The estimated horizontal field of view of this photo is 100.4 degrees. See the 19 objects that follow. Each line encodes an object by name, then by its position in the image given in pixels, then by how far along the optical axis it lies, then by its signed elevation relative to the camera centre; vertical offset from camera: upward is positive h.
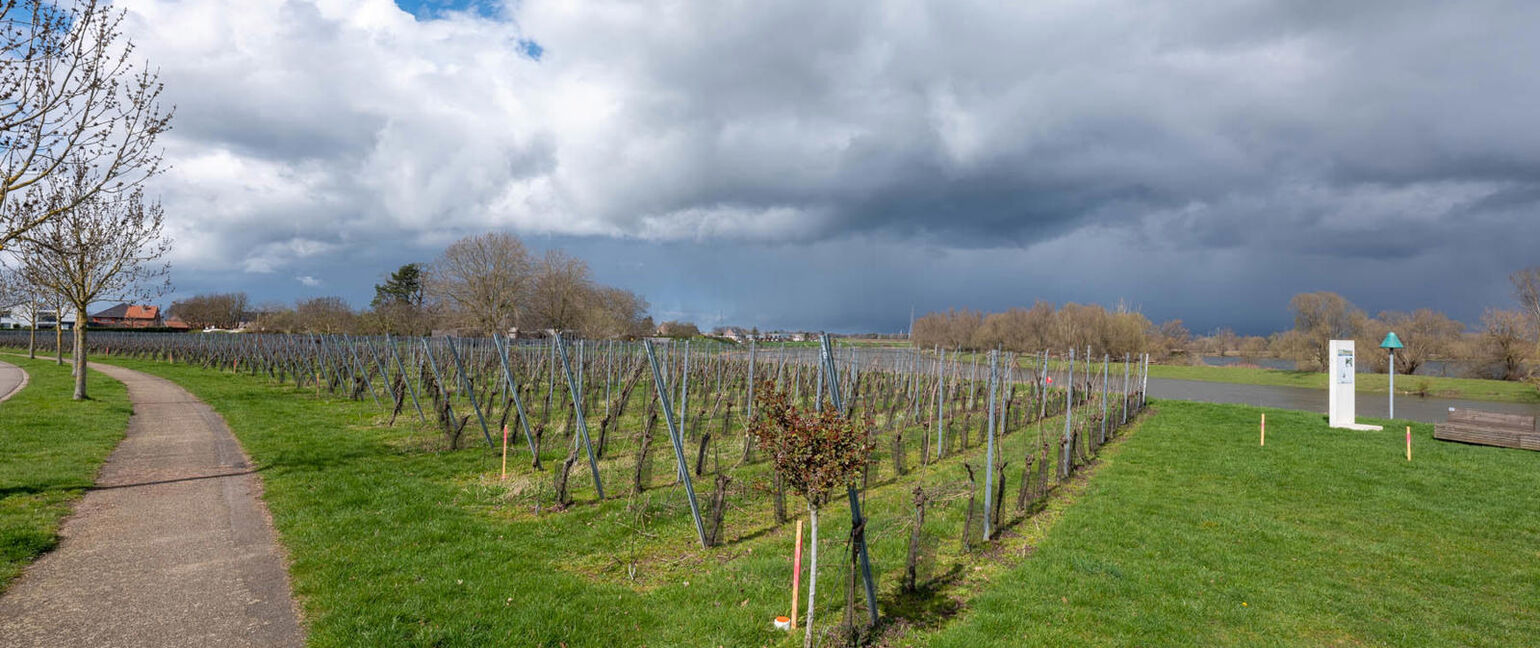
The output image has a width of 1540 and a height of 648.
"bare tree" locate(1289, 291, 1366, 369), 53.75 +2.19
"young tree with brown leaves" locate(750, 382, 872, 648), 4.21 -0.71
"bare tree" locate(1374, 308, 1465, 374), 47.31 +0.73
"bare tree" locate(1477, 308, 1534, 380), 41.97 +0.58
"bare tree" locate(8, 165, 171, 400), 16.34 +1.87
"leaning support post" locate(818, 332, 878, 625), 4.61 -1.22
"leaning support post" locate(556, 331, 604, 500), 8.37 -0.92
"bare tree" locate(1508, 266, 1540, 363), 38.75 +3.25
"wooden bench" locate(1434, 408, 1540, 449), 14.80 -1.92
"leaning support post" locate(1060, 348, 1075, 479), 10.73 -1.89
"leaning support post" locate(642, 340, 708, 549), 6.95 -1.17
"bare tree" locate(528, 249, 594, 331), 52.09 +3.43
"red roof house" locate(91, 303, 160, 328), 95.00 +1.99
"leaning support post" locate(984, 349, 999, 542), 7.26 -1.20
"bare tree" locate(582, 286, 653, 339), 51.47 +2.02
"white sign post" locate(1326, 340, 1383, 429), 17.98 -1.08
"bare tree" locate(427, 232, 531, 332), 46.00 +3.83
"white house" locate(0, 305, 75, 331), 90.10 +0.96
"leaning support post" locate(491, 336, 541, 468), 10.13 -0.89
